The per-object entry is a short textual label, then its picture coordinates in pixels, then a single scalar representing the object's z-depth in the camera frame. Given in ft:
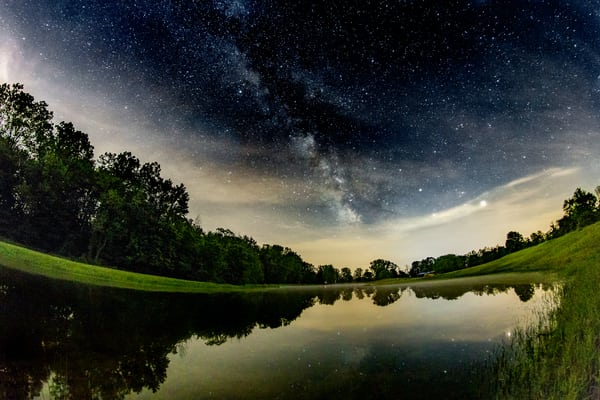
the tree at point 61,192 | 221.25
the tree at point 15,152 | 216.95
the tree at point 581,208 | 295.89
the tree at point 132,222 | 248.52
